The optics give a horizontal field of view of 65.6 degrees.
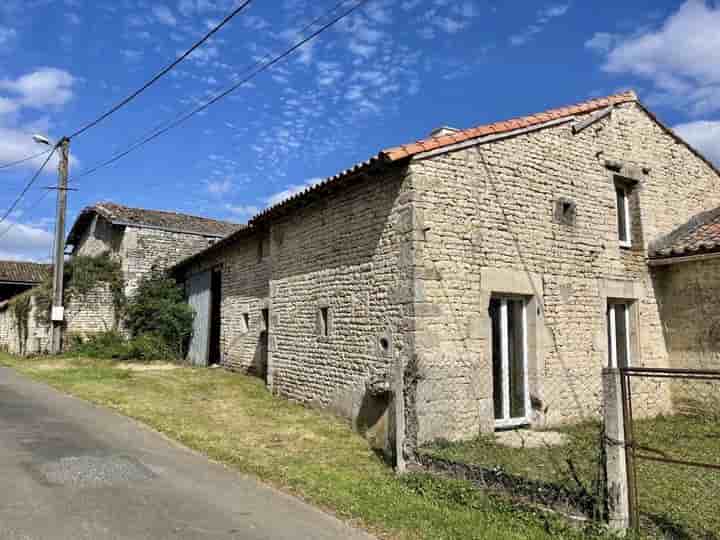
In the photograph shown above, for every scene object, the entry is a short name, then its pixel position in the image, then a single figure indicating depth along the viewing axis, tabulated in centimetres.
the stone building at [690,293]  966
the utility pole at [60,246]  1770
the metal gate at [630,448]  453
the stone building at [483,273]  752
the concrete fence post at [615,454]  452
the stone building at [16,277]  2938
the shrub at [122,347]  1694
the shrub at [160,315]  1747
